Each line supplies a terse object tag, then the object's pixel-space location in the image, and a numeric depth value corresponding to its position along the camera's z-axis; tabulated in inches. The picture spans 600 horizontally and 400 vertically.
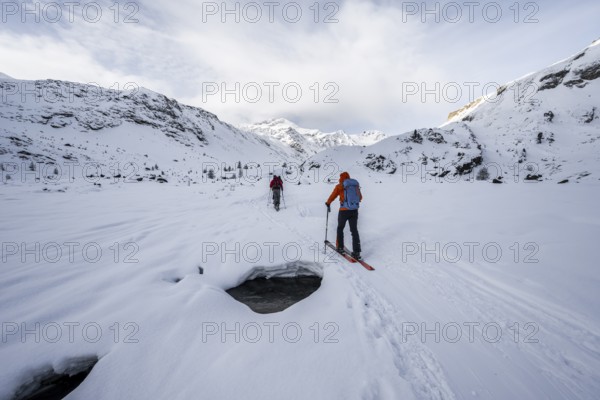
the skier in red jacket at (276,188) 481.7
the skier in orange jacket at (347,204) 250.7
